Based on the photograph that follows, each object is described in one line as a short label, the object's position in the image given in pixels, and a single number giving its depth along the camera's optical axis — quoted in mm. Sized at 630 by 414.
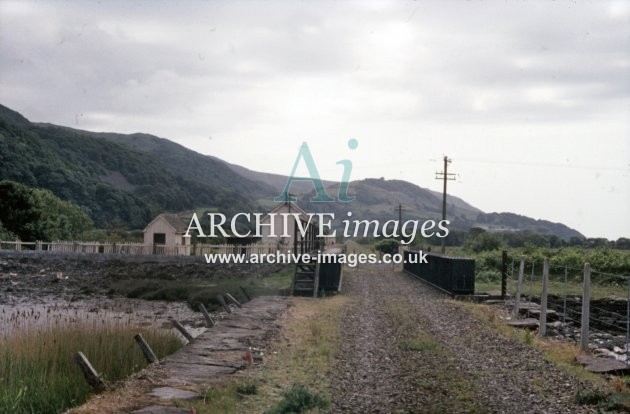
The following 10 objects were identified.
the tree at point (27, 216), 56438
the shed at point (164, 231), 59906
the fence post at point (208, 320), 16122
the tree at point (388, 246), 63344
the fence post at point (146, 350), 10258
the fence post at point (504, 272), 21750
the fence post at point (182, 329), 13391
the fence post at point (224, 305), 18875
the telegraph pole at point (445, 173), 55938
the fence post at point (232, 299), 20027
